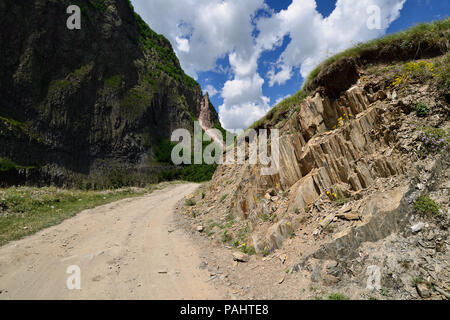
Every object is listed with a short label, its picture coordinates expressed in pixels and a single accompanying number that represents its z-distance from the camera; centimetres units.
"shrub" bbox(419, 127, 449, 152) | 478
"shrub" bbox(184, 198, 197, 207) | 1448
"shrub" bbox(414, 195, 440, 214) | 423
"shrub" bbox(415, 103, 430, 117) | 554
